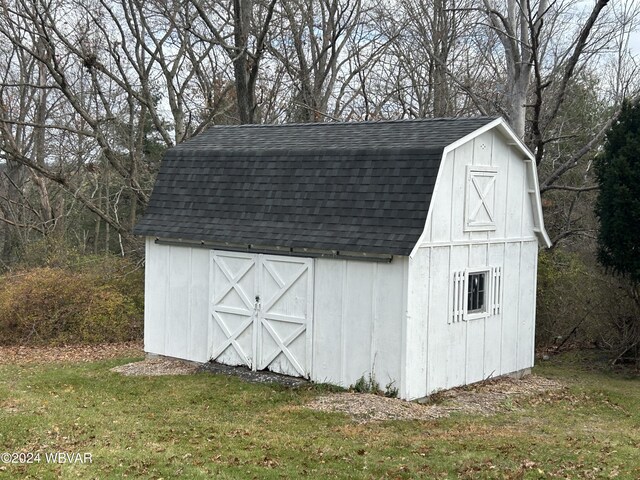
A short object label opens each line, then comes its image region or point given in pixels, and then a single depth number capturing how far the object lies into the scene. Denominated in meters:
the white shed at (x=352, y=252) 11.97
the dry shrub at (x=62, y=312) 19.12
